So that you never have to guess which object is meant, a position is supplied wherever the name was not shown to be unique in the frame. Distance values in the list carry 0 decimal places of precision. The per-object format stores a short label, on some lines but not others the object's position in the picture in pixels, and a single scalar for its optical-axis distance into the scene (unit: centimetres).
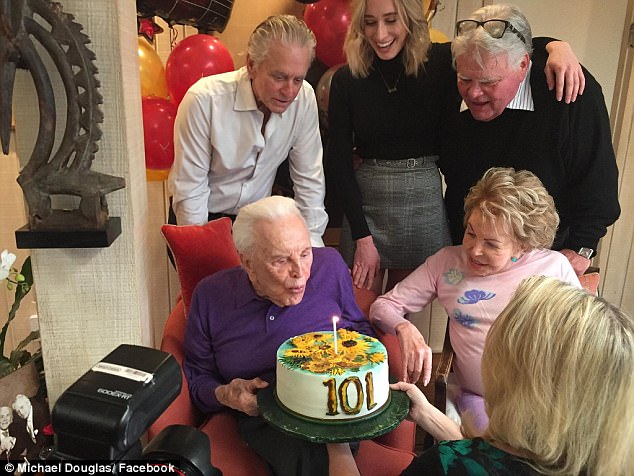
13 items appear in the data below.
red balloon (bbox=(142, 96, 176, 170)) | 233
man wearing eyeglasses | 177
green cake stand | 120
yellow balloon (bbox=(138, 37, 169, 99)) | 248
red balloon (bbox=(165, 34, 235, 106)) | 235
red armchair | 149
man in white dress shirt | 188
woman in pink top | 170
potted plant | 150
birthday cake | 124
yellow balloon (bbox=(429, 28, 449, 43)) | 250
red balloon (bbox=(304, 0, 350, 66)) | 241
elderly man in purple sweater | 161
